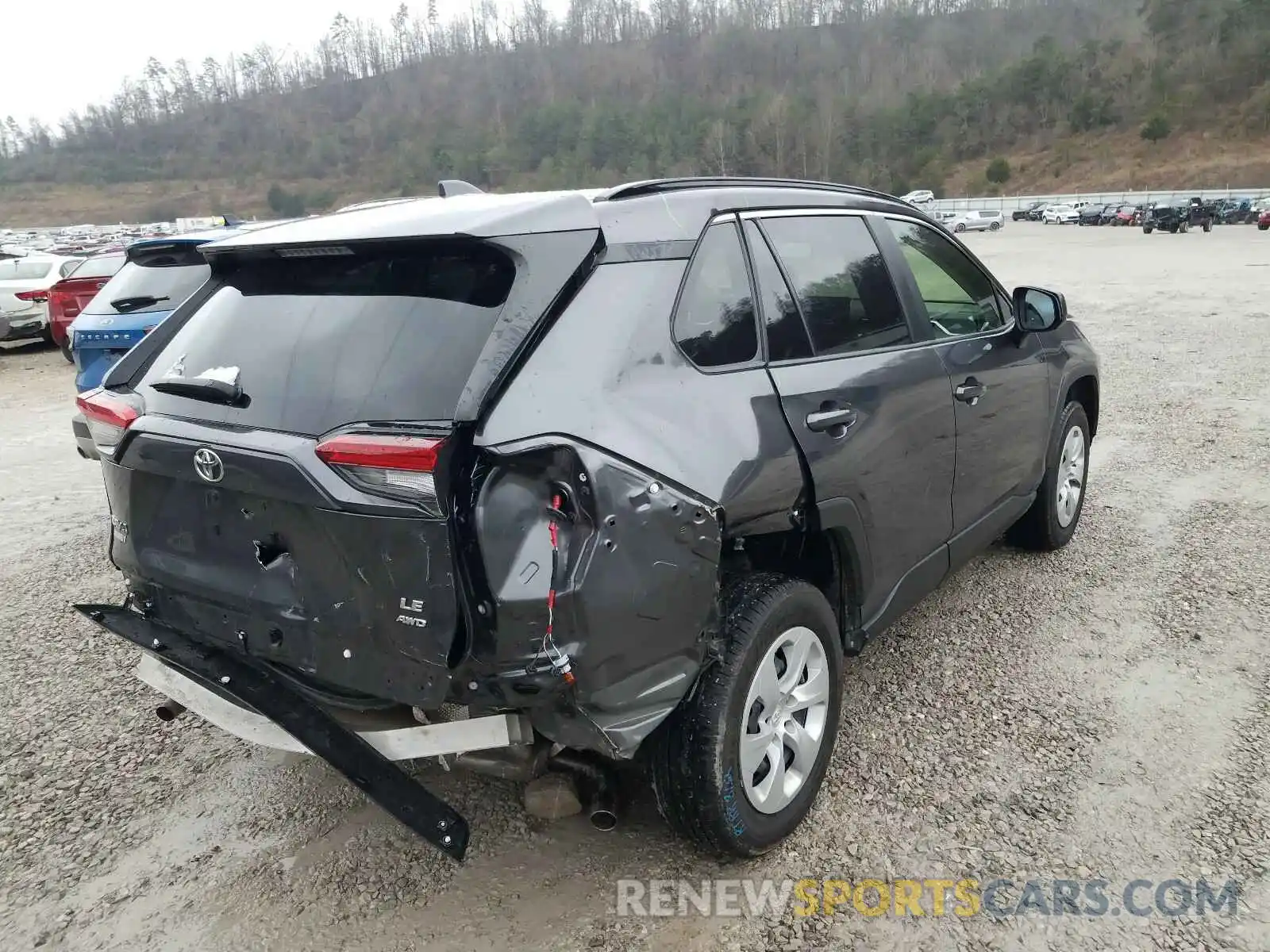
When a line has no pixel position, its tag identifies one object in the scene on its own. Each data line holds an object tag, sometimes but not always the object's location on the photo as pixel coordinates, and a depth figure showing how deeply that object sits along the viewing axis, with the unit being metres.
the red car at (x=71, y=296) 12.73
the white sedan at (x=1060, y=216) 58.72
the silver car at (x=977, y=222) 56.56
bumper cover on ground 2.22
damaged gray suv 2.09
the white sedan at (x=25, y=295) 14.76
